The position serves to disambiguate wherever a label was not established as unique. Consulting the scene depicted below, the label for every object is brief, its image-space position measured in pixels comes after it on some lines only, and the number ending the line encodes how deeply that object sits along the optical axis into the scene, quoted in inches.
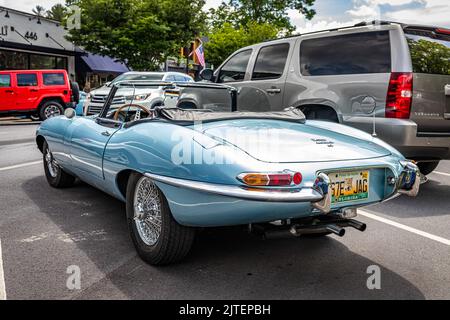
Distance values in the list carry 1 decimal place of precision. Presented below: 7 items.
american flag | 1033.0
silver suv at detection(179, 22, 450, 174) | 196.4
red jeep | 647.1
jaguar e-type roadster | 108.3
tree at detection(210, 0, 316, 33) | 1752.0
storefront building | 916.6
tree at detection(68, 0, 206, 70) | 954.1
